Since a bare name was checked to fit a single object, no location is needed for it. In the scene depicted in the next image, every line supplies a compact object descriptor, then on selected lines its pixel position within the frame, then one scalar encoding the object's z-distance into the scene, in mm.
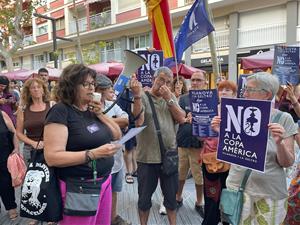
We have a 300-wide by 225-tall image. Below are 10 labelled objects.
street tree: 13326
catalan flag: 3088
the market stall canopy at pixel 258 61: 5270
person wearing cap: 2457
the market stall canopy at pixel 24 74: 8967
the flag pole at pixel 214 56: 3489
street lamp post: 10632
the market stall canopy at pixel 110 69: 8582
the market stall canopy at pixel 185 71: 7129
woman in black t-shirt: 1502
